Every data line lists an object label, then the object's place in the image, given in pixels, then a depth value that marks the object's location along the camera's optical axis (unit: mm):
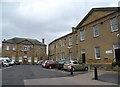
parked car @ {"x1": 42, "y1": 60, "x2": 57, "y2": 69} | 15459
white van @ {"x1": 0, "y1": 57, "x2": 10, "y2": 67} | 19813
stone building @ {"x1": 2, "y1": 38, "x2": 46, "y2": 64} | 29809
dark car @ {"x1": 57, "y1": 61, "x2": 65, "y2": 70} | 13346
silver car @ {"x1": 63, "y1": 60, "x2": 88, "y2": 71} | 11489
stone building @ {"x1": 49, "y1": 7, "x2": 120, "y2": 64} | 11326
